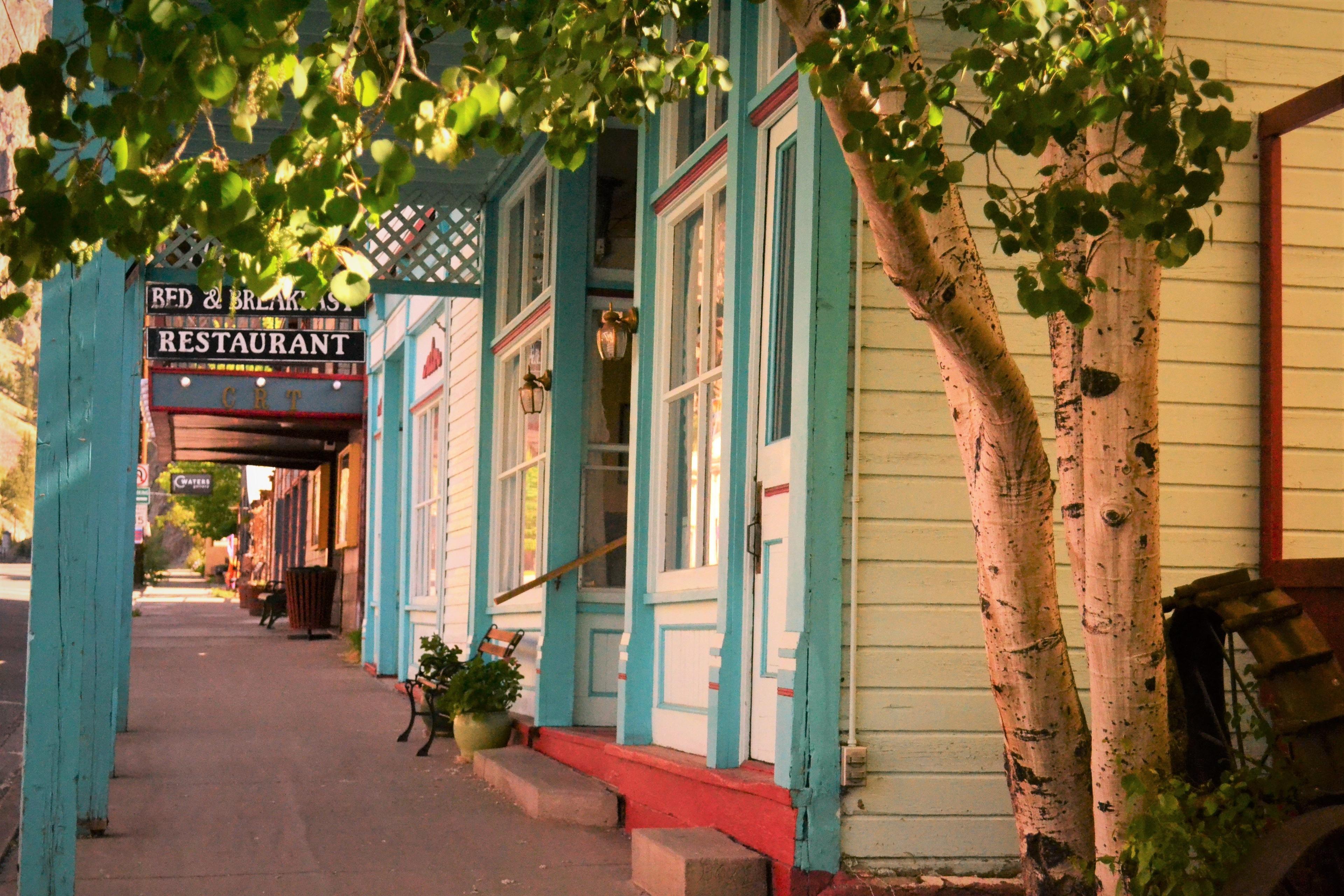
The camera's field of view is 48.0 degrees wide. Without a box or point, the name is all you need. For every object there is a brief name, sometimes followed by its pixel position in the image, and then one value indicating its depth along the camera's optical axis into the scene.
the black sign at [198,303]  11.15
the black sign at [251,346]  12.98
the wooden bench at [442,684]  9.45
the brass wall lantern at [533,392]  9.09
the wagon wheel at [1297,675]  3.96
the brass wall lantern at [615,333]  7.51
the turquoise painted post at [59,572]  4.84
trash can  21.31
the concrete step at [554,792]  7.14
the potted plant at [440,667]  9.99
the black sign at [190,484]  50.09
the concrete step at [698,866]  5.22
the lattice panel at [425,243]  10.77
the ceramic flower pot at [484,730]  9.16
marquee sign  17.94
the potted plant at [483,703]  9.17
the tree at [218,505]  59.38
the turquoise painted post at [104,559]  6.05
